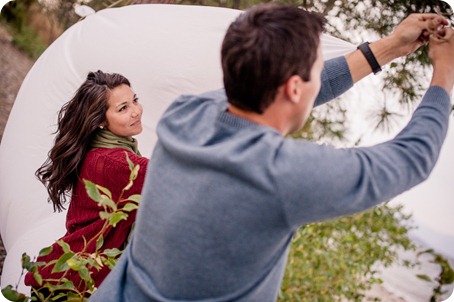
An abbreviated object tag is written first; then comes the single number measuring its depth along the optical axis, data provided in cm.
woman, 127
